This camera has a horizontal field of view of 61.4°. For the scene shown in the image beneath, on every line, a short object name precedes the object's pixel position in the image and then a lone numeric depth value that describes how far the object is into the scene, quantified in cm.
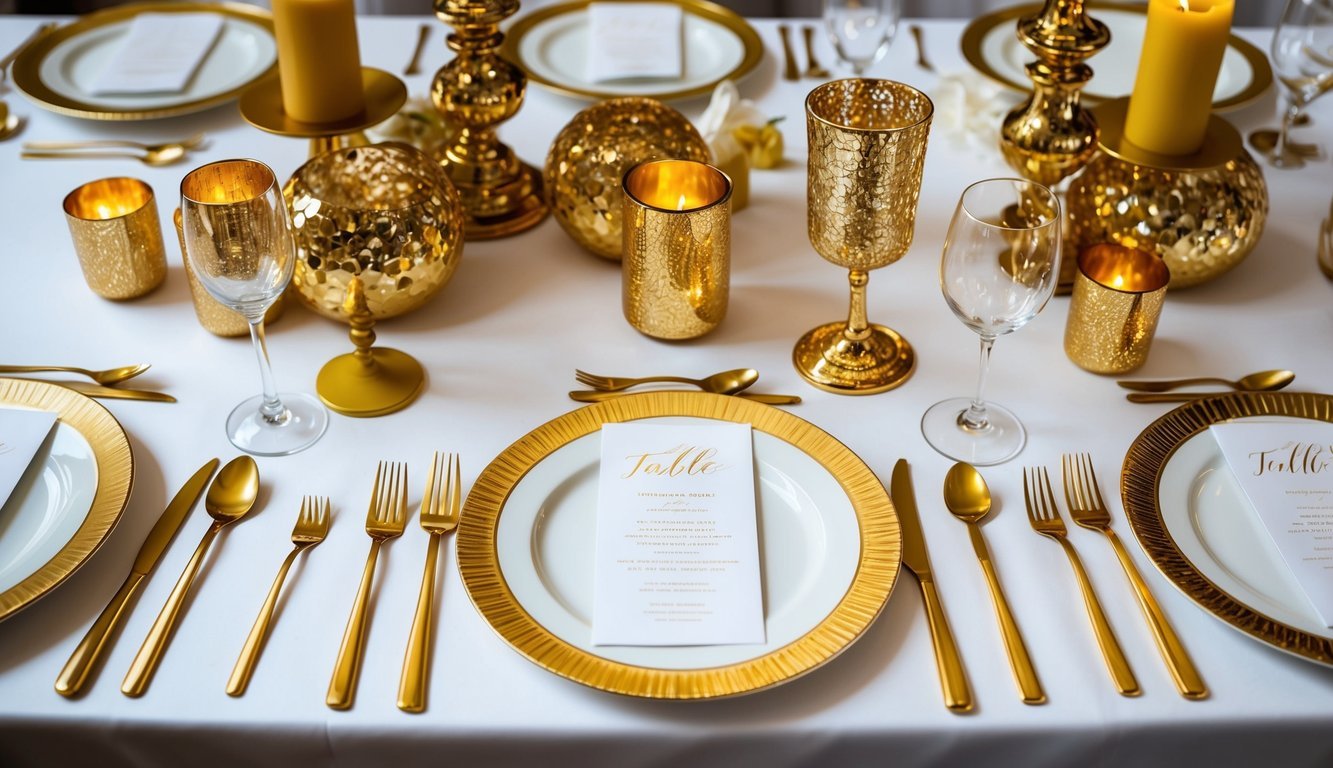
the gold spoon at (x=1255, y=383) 96
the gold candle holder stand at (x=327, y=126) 102
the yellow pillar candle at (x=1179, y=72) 99
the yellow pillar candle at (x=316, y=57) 101
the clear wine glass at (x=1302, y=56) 122
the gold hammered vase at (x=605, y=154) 107
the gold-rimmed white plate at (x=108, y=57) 134
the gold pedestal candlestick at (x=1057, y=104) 104
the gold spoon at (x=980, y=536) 71
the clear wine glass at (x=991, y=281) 81
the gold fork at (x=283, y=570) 71
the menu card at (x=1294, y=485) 77
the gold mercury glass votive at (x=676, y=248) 94
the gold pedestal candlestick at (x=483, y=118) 114
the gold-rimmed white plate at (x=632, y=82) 140
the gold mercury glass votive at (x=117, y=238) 102
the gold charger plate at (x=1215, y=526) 73
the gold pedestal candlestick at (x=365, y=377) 94
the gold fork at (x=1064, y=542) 71
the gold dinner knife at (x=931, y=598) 70
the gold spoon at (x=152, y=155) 129
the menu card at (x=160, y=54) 138
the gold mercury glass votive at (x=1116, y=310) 94
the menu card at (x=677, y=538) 74
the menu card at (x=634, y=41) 142
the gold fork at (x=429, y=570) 70
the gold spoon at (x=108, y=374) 97
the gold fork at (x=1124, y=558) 71
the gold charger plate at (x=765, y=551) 71
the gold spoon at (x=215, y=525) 71
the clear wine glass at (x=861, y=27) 134
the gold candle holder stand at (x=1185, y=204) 102
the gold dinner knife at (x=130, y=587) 71
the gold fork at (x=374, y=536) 70
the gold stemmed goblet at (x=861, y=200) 87
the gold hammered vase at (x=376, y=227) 97
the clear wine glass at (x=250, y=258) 81
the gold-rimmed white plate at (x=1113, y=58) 138
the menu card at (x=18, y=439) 84
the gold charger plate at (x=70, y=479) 75
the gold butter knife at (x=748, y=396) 95
